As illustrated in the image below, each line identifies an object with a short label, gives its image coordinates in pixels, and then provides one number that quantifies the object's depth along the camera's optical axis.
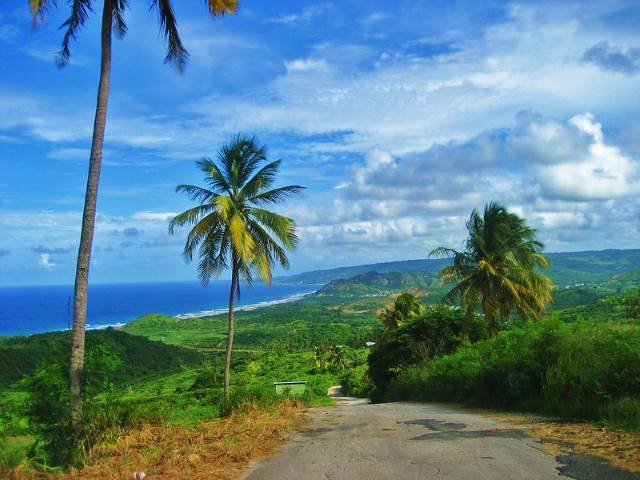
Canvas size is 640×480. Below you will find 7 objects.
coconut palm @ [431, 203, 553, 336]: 25.62
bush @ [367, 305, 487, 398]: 27.45
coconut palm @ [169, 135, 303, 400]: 17.62
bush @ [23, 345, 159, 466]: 7.36
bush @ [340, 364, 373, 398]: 39.27
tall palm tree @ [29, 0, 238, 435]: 8.21
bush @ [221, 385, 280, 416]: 12.01
